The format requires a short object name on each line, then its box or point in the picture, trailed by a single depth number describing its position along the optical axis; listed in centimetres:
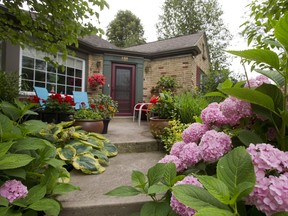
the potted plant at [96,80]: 762
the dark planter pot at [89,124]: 377
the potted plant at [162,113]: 362
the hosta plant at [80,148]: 238
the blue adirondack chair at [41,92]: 557
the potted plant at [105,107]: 441
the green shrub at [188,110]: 375
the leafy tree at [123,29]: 2412
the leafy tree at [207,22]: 2069
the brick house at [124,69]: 686
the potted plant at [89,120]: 378
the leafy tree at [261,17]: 154
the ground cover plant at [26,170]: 110
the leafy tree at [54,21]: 256
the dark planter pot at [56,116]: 403
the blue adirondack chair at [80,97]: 665
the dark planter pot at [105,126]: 433
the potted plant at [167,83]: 791
